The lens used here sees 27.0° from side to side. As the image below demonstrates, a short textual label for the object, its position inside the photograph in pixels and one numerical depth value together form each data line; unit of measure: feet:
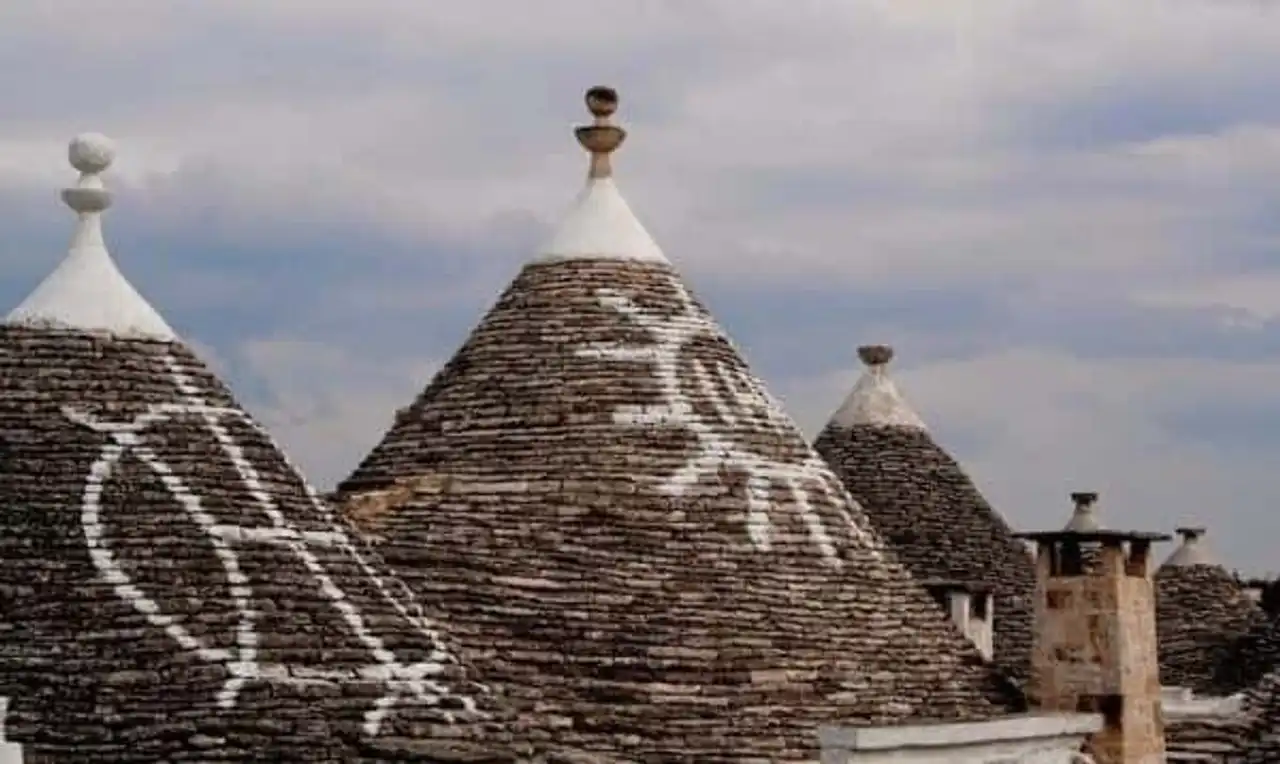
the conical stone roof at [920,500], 62.13
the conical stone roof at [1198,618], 68.69
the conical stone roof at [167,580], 35.42
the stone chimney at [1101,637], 48.34
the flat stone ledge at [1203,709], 52.90
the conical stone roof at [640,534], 44.21
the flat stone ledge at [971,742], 40.52
